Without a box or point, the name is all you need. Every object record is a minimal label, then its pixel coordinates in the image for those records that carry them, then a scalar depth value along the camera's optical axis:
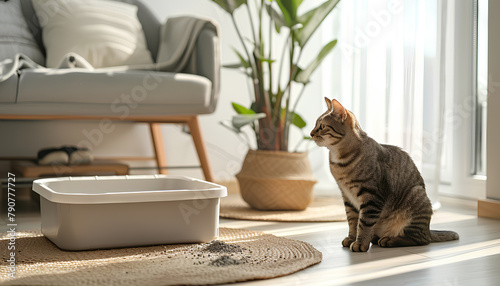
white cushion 2.40
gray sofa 1.92
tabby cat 1.39
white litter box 1.31
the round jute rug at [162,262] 1.09
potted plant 2.11
